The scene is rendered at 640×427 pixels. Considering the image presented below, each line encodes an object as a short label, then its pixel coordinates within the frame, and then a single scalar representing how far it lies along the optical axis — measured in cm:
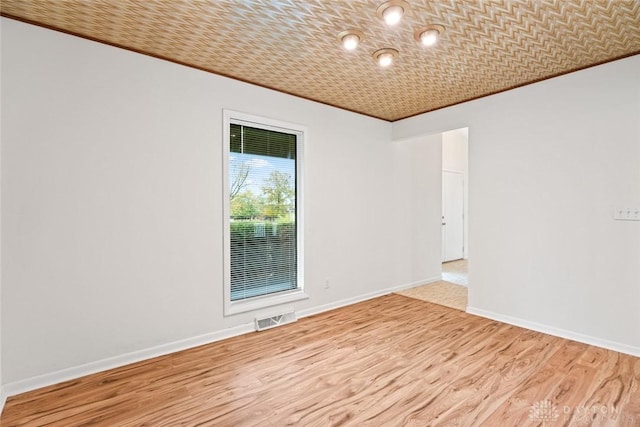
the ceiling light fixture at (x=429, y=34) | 224
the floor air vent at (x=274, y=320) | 326
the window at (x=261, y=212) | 318
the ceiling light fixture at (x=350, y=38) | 231
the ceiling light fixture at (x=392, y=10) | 198
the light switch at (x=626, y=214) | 264
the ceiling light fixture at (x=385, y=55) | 257
